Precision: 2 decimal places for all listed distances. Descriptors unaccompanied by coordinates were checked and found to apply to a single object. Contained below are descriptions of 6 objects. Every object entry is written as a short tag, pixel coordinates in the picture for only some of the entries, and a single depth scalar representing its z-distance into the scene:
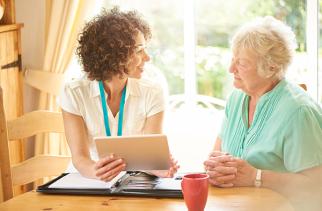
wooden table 2.18
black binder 2.31
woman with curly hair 2.90
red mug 2.04
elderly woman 2.38
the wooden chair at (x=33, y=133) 2.94
